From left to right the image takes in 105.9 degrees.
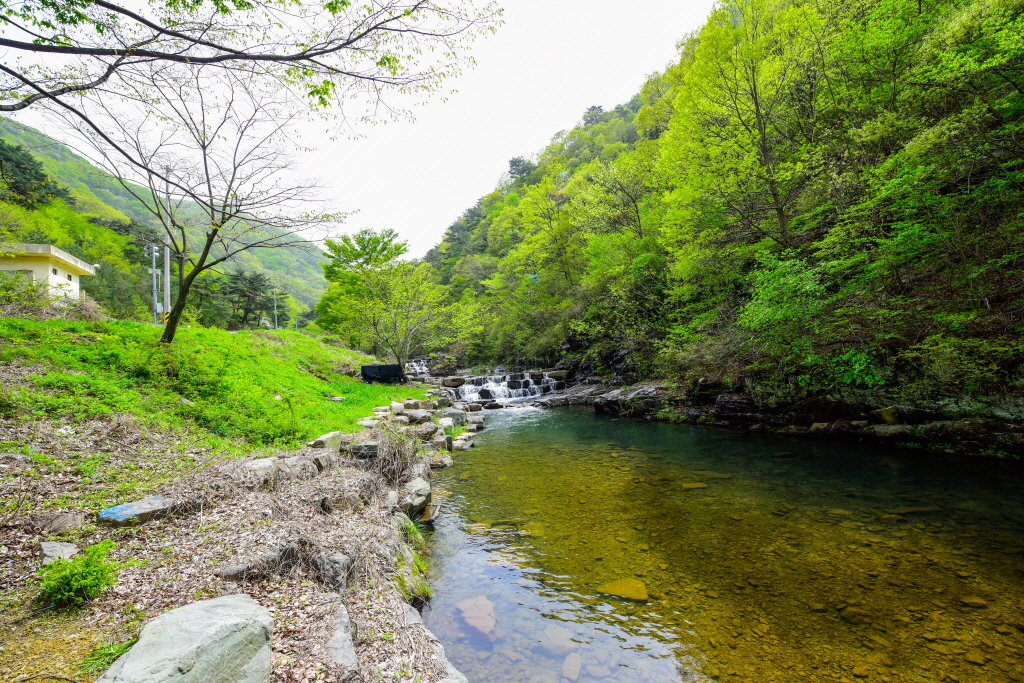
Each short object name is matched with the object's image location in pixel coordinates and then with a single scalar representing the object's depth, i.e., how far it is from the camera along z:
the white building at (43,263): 15.60
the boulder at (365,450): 5.86
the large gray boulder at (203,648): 1.47
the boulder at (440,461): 7.60
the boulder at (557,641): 3.01
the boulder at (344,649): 1.97
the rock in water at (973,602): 3.28
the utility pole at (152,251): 27.66
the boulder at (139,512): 2.97
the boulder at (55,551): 2.50
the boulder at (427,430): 8.89
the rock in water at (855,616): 3.18
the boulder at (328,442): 5.83
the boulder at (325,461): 5.07
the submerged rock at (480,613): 3.32
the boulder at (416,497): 4.98
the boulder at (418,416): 9.96
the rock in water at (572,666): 2.78
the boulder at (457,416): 11.84
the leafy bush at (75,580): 2.19
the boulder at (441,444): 8.53
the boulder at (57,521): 2.82
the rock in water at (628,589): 3.65
